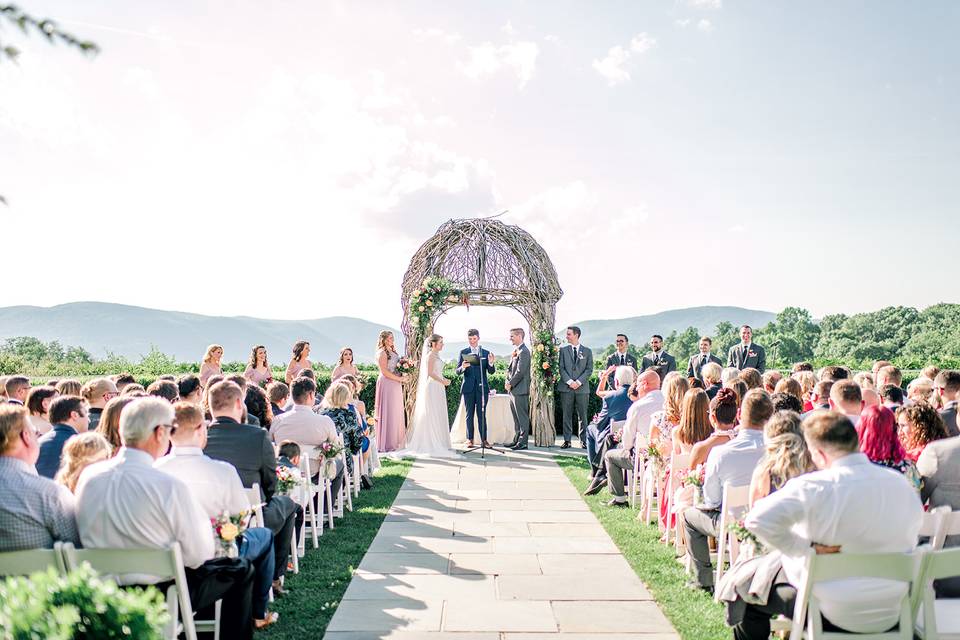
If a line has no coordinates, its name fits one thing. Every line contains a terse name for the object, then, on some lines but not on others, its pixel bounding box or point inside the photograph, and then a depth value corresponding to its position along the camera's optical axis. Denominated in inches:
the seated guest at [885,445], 177.9
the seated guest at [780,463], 156.8
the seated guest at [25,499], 128.7
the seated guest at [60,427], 191.8
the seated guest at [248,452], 198.4
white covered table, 514.9
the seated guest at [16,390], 283.4
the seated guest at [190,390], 243.8
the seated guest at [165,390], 249.0
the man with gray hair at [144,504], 135.3
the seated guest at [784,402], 213.5
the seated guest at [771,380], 319.9
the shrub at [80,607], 80.7
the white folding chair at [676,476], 232.8
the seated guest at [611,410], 352.2
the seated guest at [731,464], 191.8
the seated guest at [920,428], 186.4
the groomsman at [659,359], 515.8
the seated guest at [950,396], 243.8
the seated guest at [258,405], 247.8
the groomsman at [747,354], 510.9
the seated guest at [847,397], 200.5
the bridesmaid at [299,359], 414.3
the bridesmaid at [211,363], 372.2
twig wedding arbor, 518.3
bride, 476.7
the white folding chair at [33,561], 120.6
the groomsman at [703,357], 504.1
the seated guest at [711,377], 357.1
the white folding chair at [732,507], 180.2
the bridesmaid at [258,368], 402.0
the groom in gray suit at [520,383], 502.6
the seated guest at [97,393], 253.9
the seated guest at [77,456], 153.8
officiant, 487.8
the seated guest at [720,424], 215.3
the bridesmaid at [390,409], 471.5
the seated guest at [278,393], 284.5
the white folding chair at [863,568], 122.7
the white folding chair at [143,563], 125.6
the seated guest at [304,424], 266.7
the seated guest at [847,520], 128.6
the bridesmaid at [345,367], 440.5
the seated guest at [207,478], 165.0
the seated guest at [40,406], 243.4
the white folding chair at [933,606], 123.7
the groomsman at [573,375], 510.6
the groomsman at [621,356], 503.2
